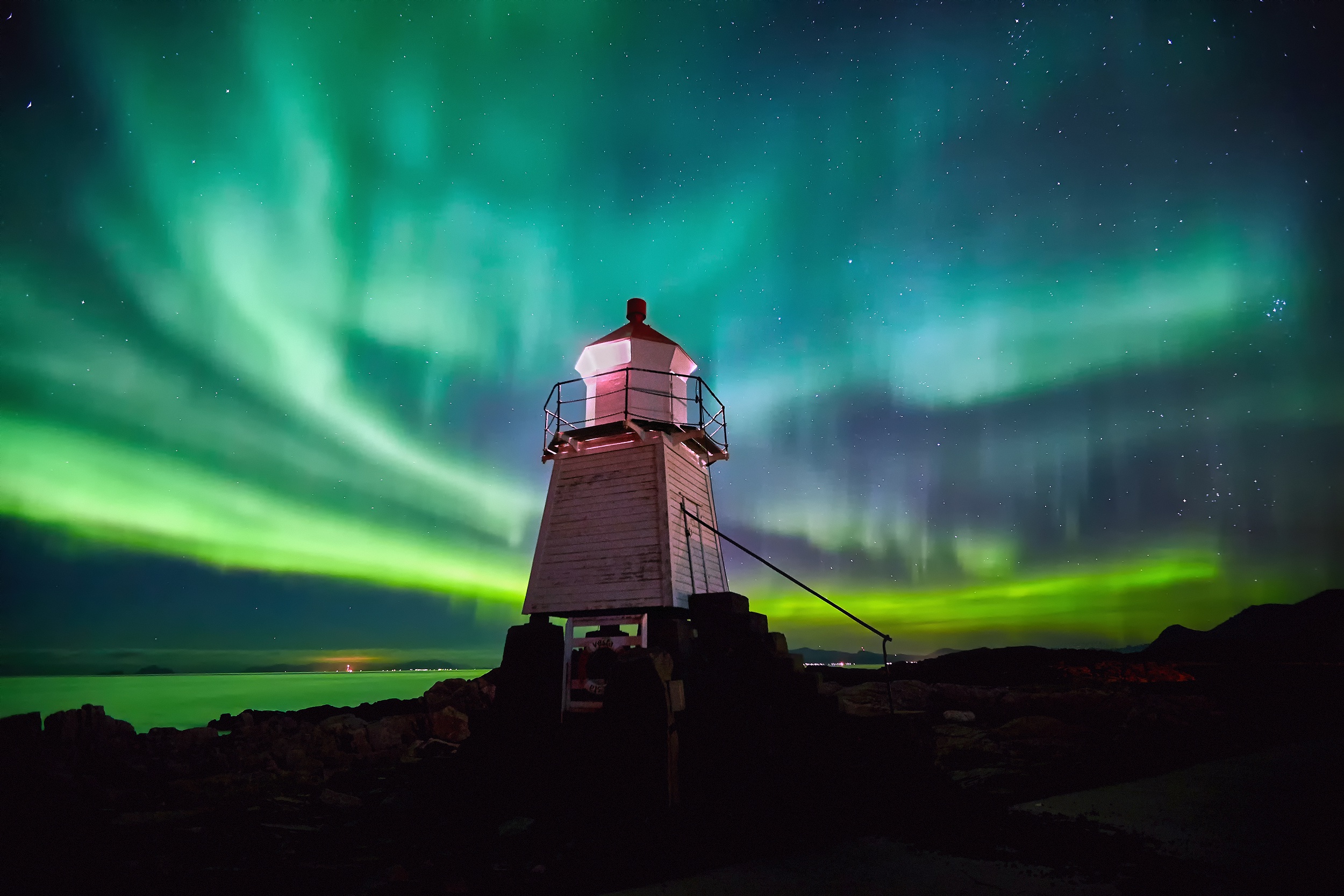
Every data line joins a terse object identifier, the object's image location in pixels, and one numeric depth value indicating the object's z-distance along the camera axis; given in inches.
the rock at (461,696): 806.5
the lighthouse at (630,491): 501.4
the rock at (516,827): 331.9
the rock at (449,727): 678.5
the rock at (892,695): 850.8
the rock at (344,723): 635.5
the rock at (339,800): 418.0
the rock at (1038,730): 547.8
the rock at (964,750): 472.1
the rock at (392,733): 615.5
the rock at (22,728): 442.3
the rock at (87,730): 522.3
